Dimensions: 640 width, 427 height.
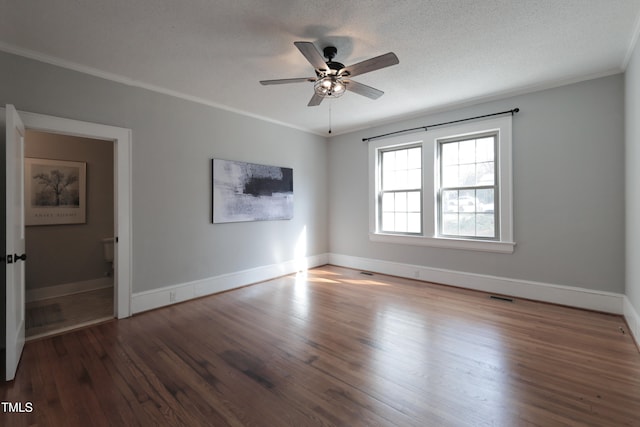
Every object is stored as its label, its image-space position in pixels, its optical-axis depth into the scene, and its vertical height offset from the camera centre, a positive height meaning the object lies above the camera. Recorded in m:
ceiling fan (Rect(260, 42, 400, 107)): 2.22 +1.23
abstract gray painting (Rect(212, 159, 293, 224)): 4.14 +0.34
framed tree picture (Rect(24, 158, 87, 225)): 3.95 +0.31
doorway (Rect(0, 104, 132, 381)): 2.11 +0.02
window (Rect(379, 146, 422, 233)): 4.84 +0.40
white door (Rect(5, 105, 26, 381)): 2.09 -0.23
